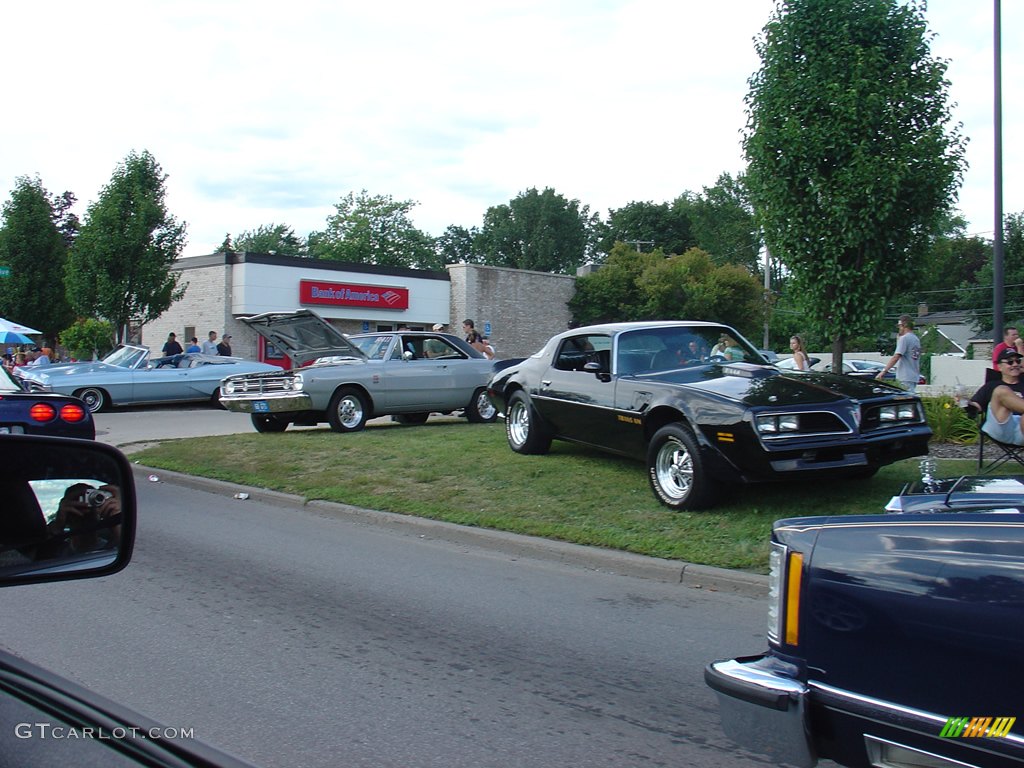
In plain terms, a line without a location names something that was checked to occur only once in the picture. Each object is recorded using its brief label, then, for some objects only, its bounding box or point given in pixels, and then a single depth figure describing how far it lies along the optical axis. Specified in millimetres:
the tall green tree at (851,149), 12180
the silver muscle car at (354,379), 14180
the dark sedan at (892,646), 2412
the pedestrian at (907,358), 12359
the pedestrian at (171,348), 23781
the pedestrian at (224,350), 25000
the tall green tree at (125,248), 26656
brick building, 33062
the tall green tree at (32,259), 33188
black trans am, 7555
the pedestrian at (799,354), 15156
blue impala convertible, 19656
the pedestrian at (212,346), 24188
